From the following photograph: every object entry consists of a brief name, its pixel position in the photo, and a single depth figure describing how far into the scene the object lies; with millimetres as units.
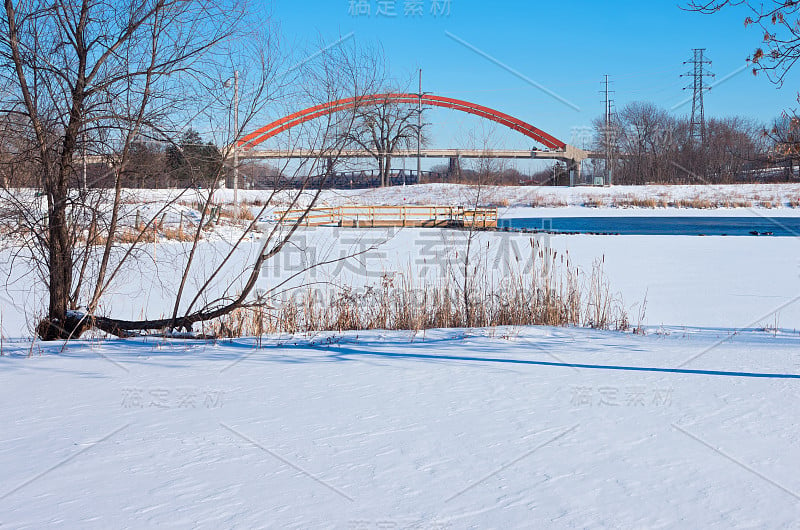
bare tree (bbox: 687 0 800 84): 4707
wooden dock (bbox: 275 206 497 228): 29189
